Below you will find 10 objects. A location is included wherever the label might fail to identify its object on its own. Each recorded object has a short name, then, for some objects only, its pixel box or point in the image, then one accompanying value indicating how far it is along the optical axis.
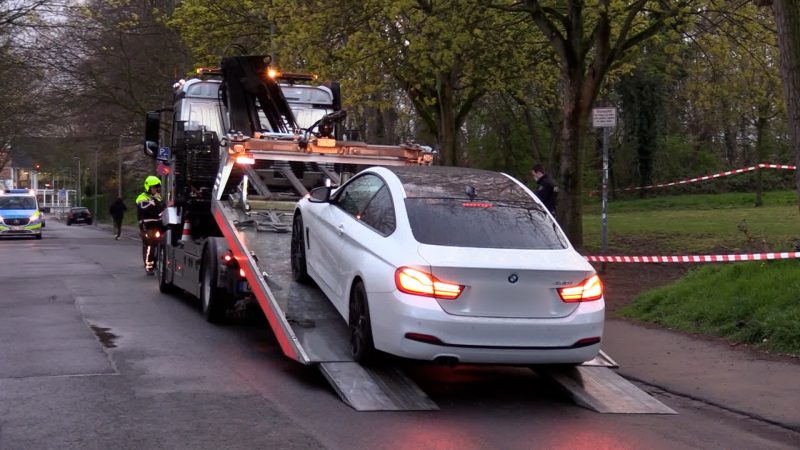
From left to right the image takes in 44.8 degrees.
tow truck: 7.96
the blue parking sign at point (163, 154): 17.08
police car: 38.09
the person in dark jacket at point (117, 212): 42.28
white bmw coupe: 7.28
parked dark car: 74.19
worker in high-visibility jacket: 18.89
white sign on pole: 15.15
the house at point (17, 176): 65.19
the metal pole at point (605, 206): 15.22
